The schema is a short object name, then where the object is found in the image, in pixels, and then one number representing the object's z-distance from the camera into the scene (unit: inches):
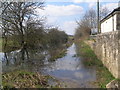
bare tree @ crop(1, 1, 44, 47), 437.4
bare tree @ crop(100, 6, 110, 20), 1000.7
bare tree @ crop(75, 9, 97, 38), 1109.0
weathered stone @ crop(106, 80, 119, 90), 175.4
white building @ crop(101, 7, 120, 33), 357.0
